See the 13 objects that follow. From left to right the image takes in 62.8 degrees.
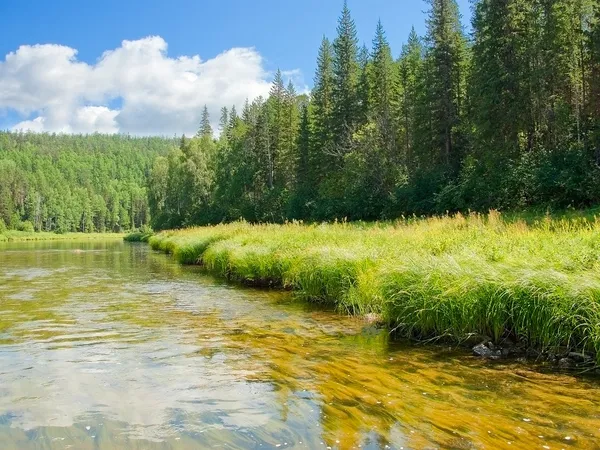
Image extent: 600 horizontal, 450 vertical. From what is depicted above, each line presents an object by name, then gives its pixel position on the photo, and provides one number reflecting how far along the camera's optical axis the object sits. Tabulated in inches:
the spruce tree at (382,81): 2114.9
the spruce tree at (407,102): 1812.3
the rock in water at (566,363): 279.6
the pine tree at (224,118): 4390.3
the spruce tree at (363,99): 2177.7
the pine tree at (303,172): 2177.4
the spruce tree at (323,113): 2151.8
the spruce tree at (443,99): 1585.9
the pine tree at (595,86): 1079.0
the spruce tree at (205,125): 4188.0
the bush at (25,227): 5128.4
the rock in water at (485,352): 311.1
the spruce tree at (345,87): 2154.3
